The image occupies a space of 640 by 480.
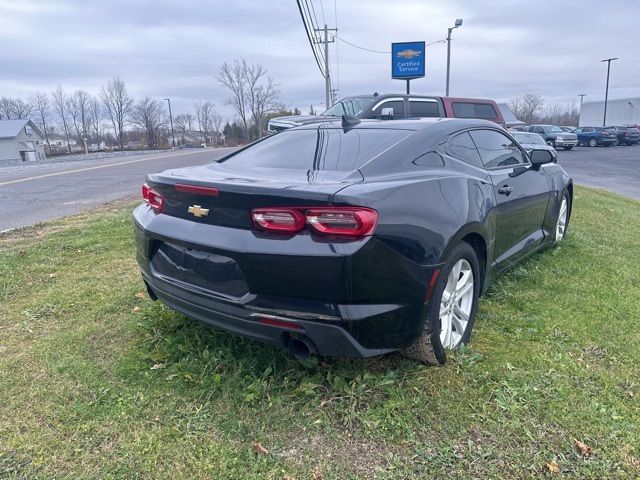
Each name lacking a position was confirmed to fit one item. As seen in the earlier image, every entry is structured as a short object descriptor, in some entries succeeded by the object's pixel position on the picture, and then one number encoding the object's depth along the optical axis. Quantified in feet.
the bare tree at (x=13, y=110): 294.25
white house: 216.13
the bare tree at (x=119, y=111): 294.35
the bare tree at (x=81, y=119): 303.68
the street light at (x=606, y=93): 192.03
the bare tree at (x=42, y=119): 306.14
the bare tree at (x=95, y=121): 304.91
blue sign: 91.22
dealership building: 196.65
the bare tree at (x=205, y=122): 327.06
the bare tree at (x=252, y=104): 256.73
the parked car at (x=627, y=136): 128.67
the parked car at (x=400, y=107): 37.76
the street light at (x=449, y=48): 95.20
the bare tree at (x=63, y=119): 304.91
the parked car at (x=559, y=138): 112.27
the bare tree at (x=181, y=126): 312.91
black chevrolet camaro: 7.44
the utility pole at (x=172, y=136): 286.36
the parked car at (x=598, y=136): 126.11
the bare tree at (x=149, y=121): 278.93
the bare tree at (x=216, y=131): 306.55
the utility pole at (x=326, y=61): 110.32
